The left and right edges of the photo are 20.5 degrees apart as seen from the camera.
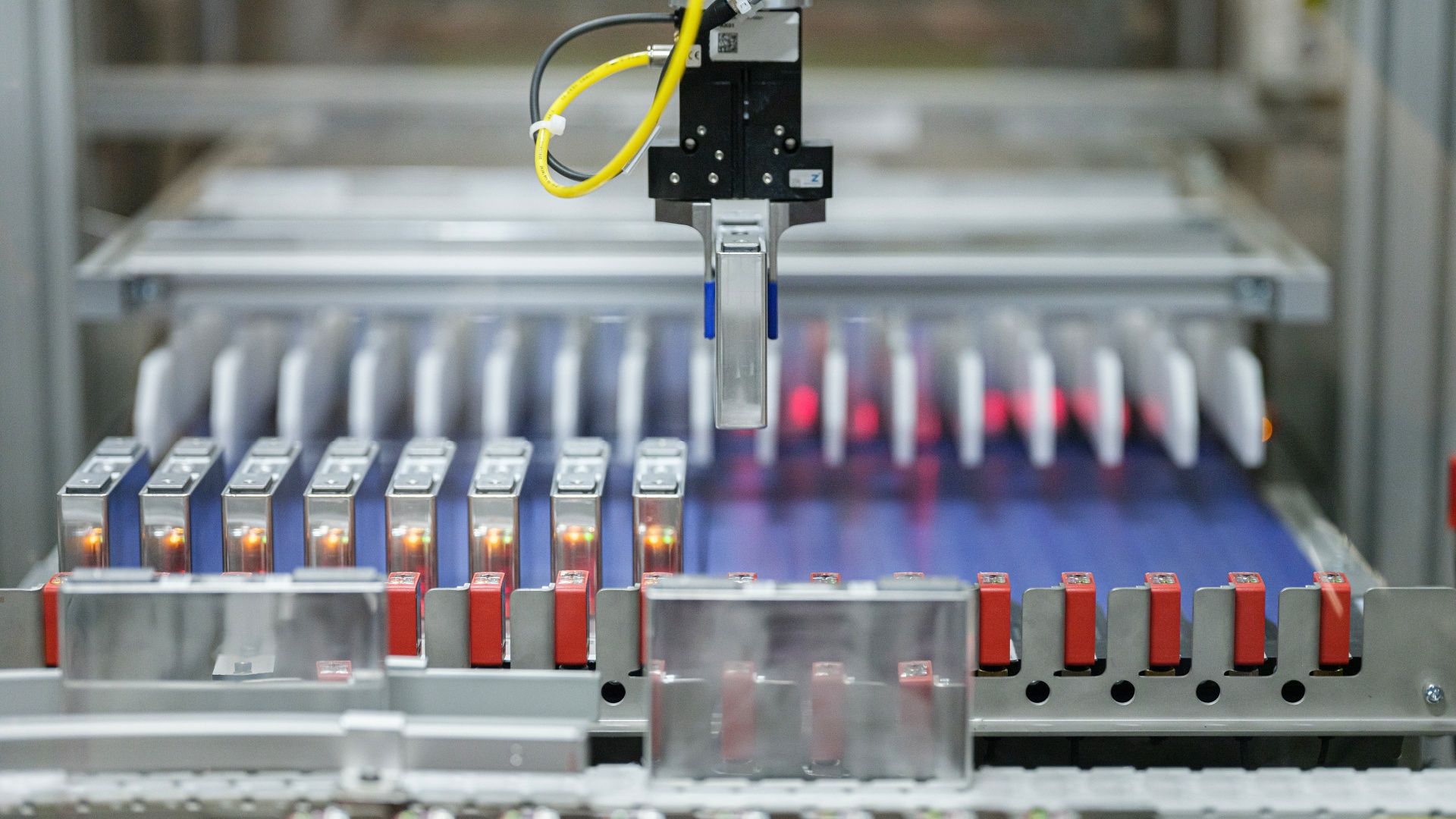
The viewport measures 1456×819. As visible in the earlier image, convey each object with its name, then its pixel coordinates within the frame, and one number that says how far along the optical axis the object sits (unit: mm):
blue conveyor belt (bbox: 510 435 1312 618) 2174
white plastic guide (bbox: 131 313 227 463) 2327
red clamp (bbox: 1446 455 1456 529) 2276
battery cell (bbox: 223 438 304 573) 2010
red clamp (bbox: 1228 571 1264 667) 1989
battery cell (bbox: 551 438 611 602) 2019
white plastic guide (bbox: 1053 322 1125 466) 2346
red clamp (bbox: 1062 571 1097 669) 1987
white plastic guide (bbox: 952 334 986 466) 2339
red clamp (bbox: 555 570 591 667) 1986
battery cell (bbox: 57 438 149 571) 2010
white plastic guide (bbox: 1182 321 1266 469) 2325
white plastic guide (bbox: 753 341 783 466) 2347
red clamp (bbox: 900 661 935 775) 1889
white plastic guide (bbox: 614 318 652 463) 2329
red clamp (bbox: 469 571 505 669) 1983
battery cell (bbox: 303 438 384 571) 2018
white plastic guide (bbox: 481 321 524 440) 2351
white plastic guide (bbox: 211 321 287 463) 2347
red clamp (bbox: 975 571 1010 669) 1995
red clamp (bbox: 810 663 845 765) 1897
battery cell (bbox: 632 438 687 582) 2015
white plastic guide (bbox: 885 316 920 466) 2334
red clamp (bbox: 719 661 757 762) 1892
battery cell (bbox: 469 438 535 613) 2025
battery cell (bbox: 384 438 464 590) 2023
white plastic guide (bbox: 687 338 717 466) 2336
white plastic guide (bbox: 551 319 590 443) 2340
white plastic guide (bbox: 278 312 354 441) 2348
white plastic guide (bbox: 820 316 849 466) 2340
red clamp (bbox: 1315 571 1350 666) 1980
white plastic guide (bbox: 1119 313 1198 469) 2326
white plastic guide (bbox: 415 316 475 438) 2360
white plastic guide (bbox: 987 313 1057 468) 2338
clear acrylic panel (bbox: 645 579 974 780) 1880
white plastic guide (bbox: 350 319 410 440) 2356
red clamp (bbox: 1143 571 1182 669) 1988
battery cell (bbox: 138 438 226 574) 2012
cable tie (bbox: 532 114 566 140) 1915
